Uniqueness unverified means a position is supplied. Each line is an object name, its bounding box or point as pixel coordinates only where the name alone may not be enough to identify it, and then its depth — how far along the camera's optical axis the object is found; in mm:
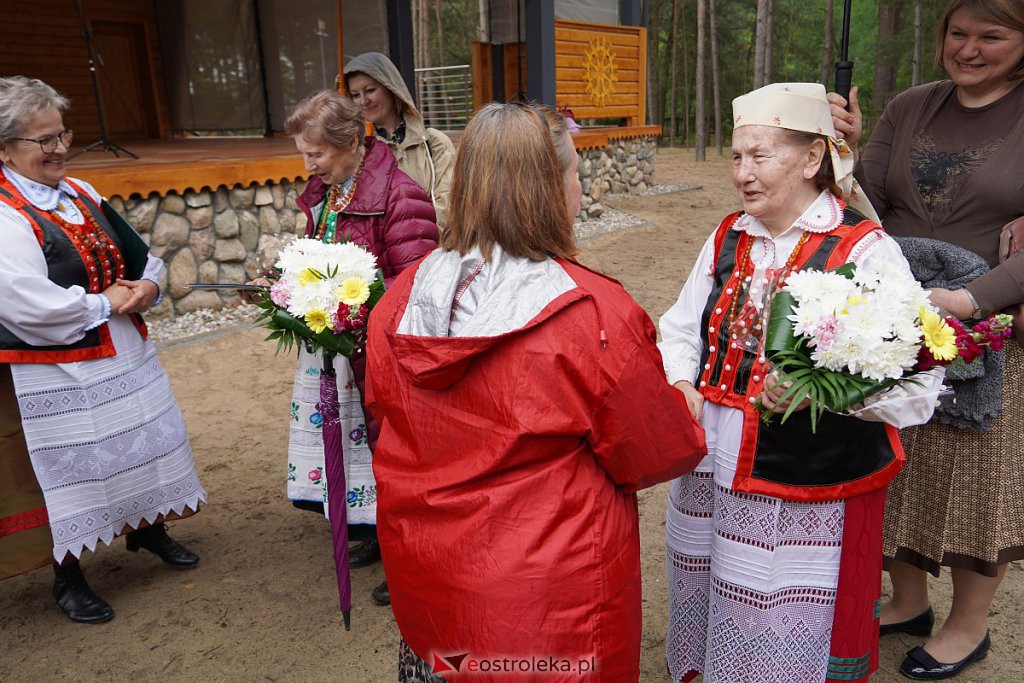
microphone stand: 8500
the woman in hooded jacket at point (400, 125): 3711
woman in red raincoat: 1530
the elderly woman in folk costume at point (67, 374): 2793
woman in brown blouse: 2299
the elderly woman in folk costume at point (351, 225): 2938
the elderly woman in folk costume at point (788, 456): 2012
